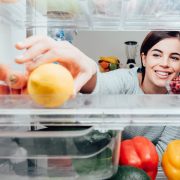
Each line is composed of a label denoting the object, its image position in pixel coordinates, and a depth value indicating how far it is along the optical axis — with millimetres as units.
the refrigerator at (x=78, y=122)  550
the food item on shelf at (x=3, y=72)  596
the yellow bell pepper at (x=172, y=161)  665
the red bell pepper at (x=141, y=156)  686
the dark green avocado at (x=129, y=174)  617
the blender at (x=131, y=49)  2787
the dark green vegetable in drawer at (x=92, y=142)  579
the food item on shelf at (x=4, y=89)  615
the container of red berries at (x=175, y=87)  852
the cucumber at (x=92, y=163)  585
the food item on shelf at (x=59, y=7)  687
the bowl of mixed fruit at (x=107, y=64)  2344
